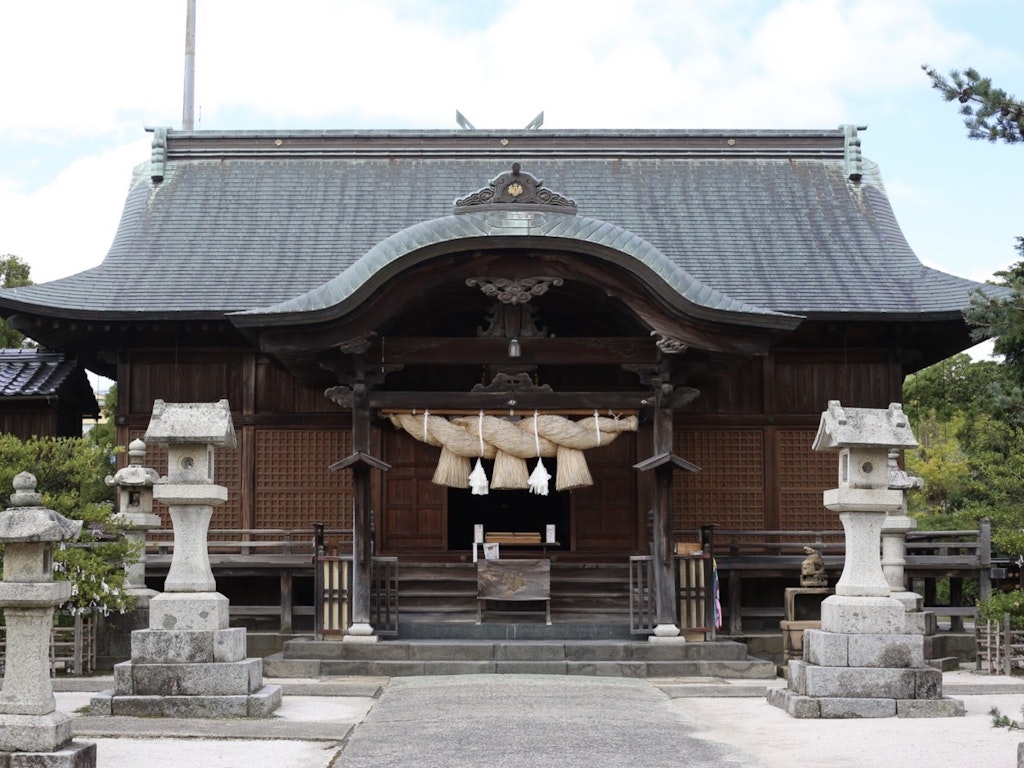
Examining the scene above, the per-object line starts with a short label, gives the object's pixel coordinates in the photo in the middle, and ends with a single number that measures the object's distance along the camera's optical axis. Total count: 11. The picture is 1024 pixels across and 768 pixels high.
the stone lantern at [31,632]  8.09
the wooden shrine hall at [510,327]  14.79
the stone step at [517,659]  13.98
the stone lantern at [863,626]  10.82
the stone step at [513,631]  14.88
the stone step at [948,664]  15.10
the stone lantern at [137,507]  15.43
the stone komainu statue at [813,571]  15.56
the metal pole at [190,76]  29.77
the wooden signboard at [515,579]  15.12
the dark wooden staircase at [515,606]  15.77
